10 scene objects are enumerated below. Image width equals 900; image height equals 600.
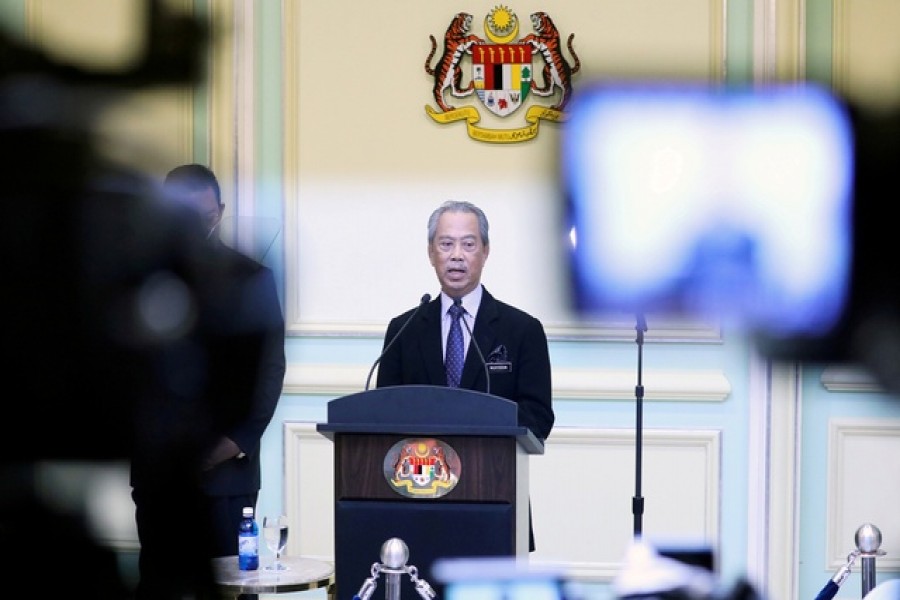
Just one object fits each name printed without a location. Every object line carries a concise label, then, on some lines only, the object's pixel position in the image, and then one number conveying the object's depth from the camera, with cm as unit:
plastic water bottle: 709
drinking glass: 837
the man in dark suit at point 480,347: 699
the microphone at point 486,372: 672
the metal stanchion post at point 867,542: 420
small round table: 739
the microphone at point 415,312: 657
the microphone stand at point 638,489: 832
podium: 630
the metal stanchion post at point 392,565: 421
